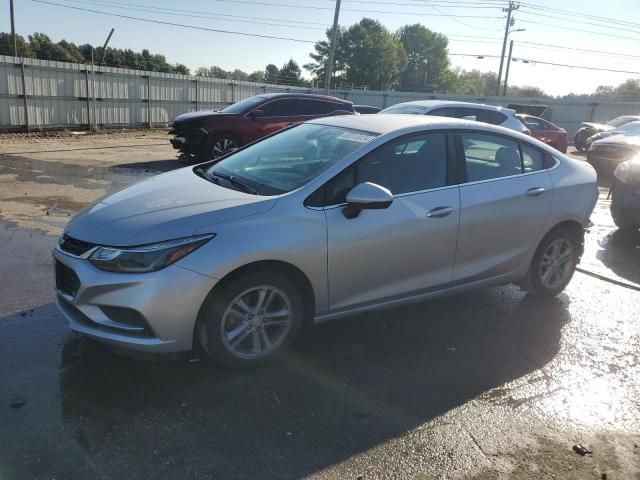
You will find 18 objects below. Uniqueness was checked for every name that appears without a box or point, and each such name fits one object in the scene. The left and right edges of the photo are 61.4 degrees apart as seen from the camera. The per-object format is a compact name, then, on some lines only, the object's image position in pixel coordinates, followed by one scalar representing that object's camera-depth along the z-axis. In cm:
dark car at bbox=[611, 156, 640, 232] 718
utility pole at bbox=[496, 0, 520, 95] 5550
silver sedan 315
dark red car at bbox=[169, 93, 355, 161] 1165
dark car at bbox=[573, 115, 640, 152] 2030
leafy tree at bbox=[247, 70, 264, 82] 8788
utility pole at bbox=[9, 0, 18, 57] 2764
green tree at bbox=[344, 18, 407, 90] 9700
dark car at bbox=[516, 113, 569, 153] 1677
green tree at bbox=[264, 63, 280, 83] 9669
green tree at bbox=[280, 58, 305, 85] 9609
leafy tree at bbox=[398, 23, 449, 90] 11794
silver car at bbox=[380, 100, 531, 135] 1035
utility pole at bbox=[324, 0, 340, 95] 2802
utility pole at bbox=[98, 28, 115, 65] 2741
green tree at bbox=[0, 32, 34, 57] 3919
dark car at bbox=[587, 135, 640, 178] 1312
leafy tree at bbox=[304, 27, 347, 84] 9906
